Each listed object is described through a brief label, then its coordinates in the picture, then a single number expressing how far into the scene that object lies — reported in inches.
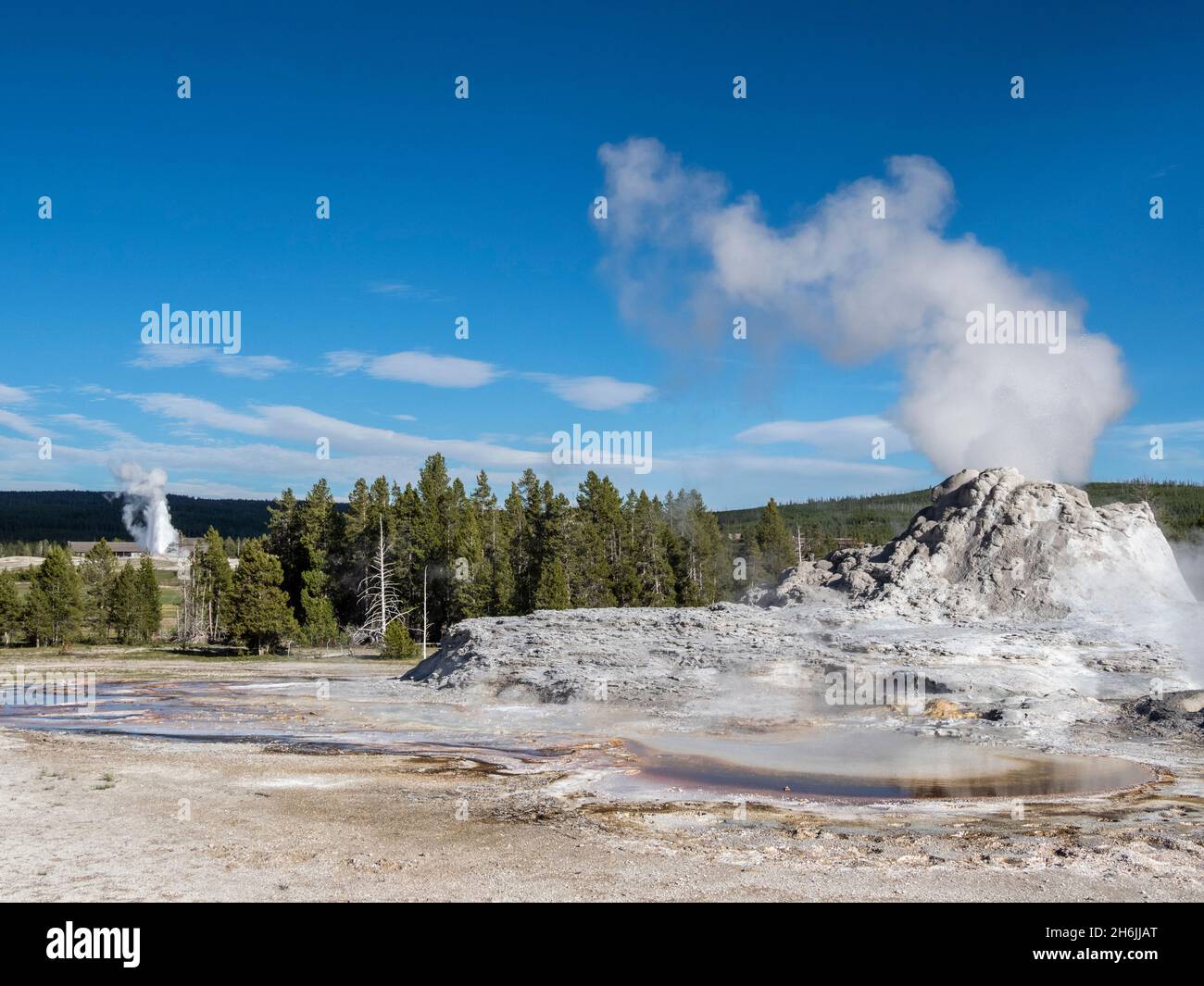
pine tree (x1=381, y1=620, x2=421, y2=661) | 1850.4
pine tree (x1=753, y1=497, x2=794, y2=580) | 2696.9
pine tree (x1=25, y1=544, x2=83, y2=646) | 2236.7
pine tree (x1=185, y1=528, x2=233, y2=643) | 2368.4
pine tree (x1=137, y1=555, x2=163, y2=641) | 2460.6
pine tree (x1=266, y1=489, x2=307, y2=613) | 2492.6
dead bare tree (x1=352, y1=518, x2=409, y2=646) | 2117.4
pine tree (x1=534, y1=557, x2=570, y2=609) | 1909.4
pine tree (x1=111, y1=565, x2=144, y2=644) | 2410.2
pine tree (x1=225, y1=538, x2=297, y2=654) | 2037.4
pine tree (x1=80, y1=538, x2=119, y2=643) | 2450.8
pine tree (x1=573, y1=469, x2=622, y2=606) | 2126.0
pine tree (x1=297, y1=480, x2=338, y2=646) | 2169.0
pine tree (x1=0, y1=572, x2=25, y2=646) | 2252.7
